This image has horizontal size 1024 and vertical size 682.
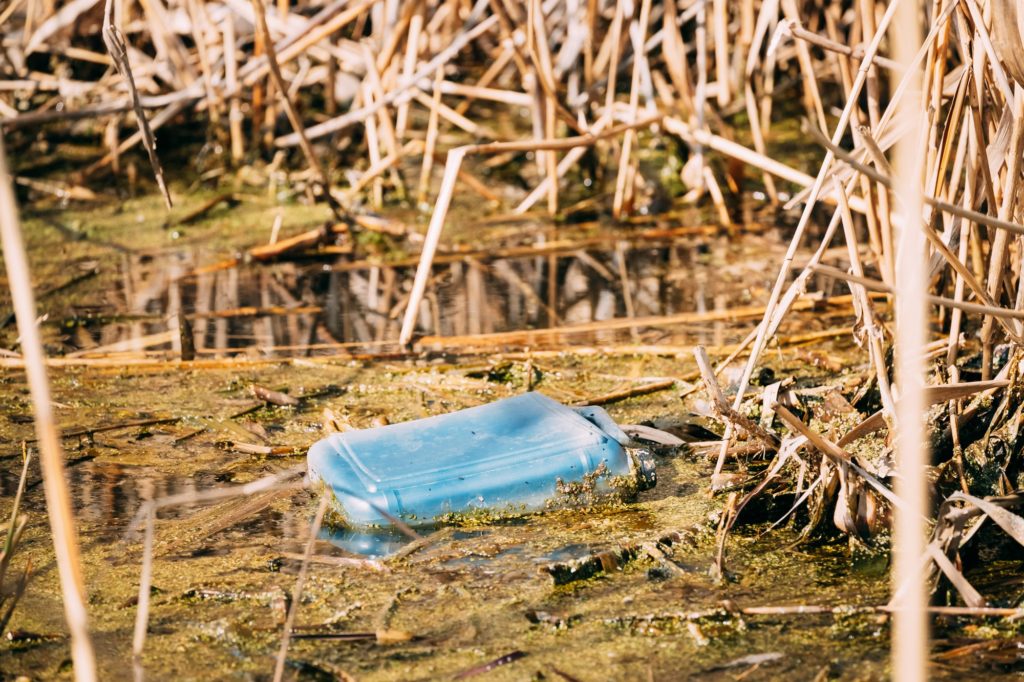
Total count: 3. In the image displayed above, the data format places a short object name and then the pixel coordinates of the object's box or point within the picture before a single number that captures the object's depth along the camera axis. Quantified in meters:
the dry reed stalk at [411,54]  3.79
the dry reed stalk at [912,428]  2.30
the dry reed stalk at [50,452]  2.33
